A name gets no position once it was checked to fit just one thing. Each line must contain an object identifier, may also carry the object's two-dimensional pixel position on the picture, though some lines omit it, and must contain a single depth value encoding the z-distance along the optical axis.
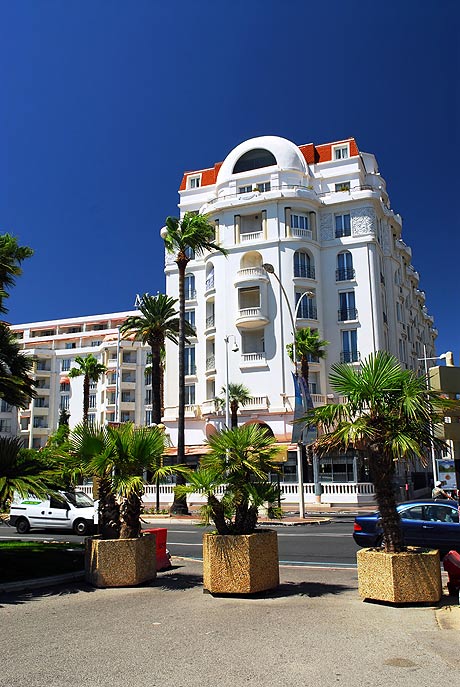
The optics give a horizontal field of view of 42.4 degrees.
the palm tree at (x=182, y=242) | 31.78
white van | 21.69
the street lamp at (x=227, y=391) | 34.95
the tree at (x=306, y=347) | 39.59
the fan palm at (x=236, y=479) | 9.34
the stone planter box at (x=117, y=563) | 9.85
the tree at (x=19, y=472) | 9.51
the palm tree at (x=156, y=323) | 42.41
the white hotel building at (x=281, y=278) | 43.91
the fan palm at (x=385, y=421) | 8.69
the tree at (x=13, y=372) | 12.44
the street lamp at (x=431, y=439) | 9.11
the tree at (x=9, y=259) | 13.94
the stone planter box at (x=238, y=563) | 8.89
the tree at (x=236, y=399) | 41.86
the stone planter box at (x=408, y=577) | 8.15
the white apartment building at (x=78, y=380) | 78.00
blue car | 13.02
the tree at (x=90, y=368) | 63.06
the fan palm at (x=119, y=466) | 10.18
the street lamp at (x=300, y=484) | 25.81
